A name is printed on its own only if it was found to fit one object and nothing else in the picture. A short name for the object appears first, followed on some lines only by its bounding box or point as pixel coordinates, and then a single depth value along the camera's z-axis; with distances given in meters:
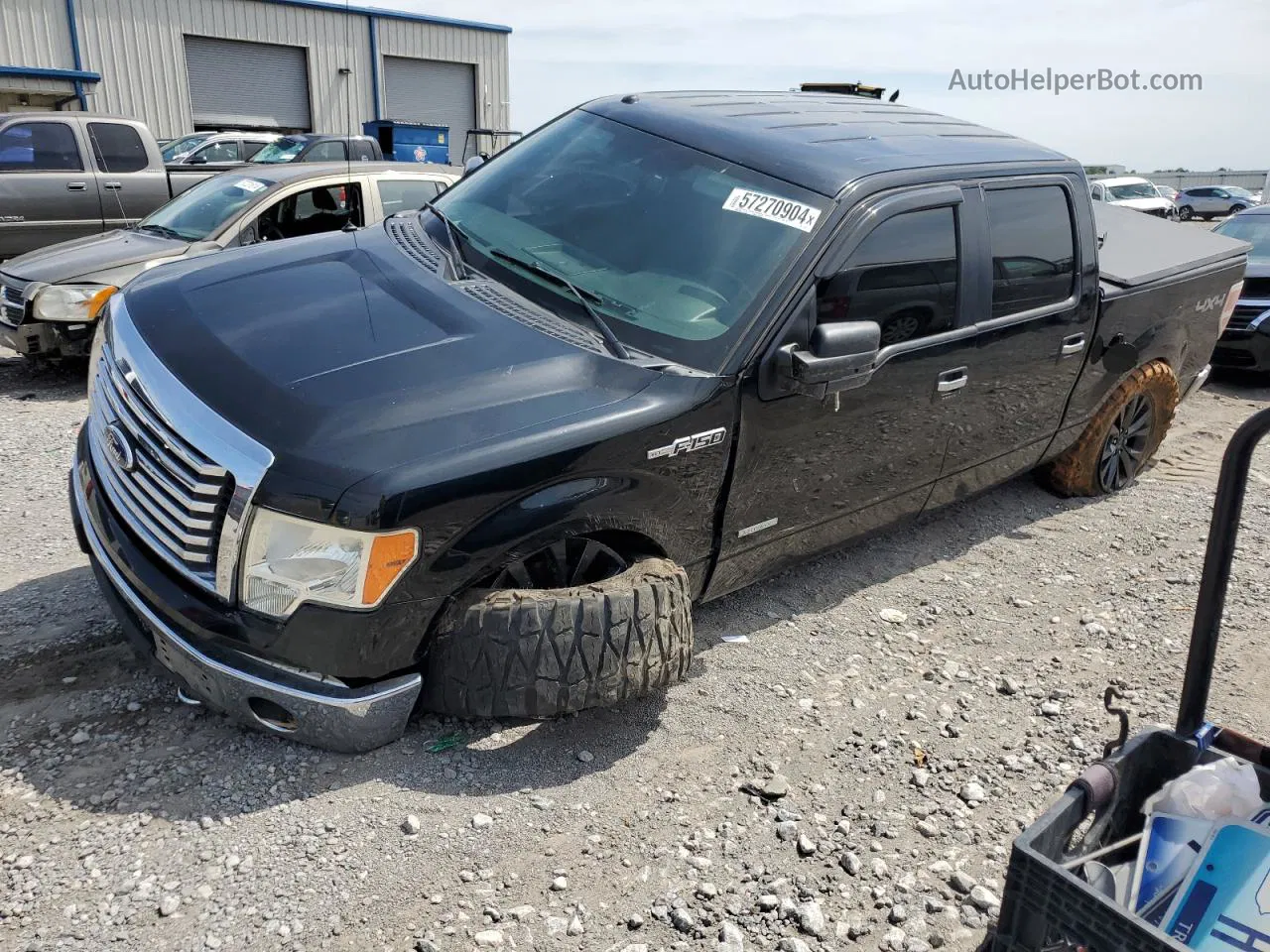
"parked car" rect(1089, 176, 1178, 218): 30.06
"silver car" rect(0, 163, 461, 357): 6.57
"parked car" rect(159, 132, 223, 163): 17.27
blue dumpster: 22.72
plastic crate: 1.73
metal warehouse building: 24.17
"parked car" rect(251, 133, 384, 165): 14.66
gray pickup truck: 9.53
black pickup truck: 2.63
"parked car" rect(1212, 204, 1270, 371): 8.61
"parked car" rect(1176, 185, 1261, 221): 36.59
